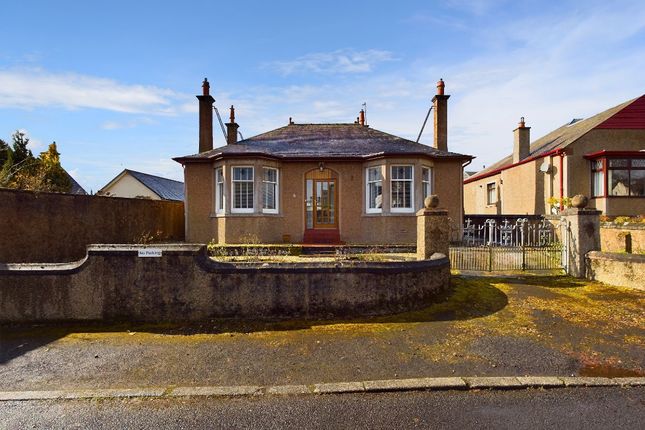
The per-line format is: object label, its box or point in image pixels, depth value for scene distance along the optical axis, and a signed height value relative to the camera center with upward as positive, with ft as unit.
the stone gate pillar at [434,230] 26.91 -0.64
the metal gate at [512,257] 33.50 -3.38
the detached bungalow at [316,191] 47.01 +4.02
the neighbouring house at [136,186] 107.34 +10.57
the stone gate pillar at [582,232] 30.14 -0.90
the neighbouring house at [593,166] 56.90 +8.96
